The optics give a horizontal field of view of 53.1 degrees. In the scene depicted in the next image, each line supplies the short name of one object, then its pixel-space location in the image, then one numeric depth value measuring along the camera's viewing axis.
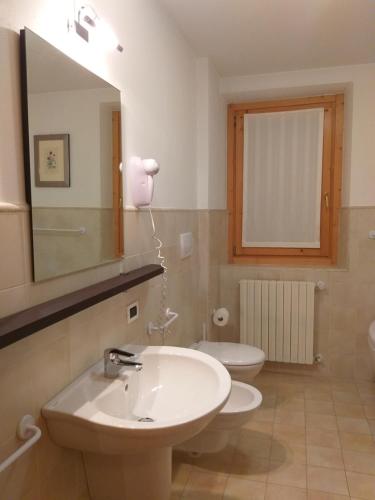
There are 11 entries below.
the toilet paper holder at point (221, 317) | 2.83
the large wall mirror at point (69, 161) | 1.06
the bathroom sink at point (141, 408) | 1.05
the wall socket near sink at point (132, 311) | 1.66
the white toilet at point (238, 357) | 2.34
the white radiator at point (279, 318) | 3.03
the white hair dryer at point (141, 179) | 1.67
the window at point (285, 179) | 3.08
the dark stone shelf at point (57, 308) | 0.87
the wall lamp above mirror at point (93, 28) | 1.24
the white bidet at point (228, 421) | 1.89
